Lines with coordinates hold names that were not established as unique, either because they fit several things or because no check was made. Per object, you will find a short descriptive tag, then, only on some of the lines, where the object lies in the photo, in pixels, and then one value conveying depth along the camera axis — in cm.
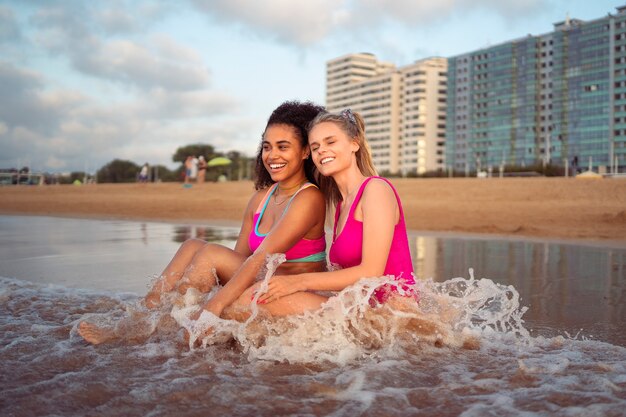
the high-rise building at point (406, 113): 15175
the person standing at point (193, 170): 3812
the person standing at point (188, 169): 3755
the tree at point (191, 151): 11762
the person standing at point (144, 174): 3906
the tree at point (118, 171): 7900
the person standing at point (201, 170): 3716
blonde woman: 351
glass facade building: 10644
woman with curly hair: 374
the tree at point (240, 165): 8739
